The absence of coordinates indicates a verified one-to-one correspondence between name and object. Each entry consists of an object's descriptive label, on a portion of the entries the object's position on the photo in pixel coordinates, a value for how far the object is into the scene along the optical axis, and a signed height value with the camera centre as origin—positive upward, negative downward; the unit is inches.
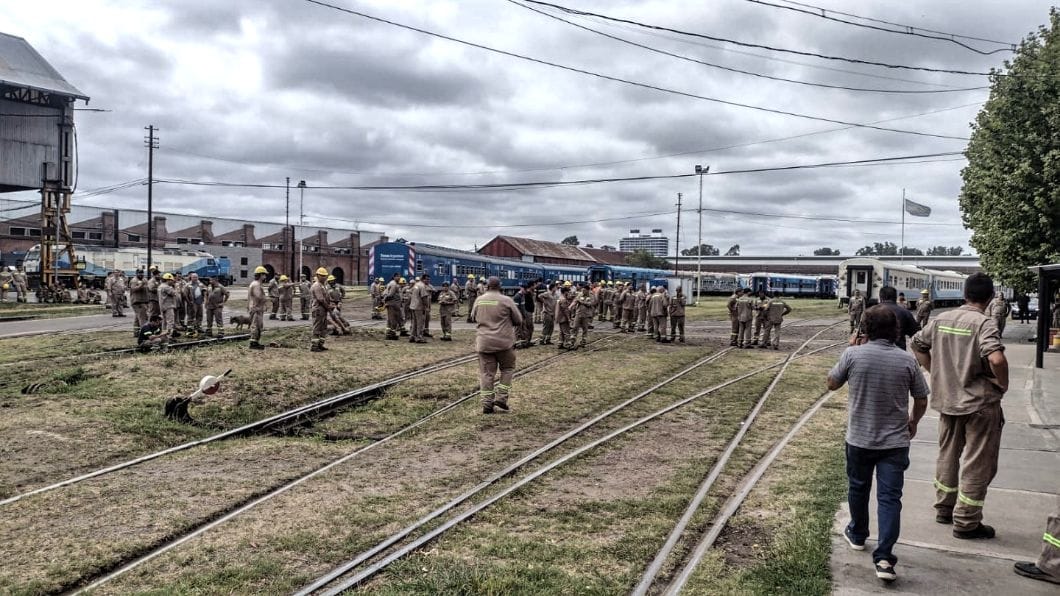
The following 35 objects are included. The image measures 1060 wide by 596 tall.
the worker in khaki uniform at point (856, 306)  897.5 -19.1
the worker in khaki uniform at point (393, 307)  764.0 -28.3
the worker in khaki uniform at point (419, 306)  743.7 -25.9
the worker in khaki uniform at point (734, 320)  810.8 -37.3
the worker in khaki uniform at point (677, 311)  845.2 -28.4
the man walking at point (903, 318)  287.9 -10.8
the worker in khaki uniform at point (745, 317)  797.9 -32.0
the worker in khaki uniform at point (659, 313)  867.4 -31.8
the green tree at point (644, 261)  3732.8 +145.0
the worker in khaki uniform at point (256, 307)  633.6 -26.7
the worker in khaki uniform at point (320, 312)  619.2 -28.9
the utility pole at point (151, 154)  1804.9 +320.8
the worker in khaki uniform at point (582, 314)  755.4 -31.0
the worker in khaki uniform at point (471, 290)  1149.0 -11.2
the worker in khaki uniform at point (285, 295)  1058.7 -24.4
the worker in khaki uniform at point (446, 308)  790.5 -28.9
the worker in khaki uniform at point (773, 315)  792.3 -29.5
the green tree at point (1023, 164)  767.1 +152.1
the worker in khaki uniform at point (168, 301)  661.3 -23.3
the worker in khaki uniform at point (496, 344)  391.9 -33.7
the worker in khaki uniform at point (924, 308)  808.9 -18.0
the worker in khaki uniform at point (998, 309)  718.7 -15.7
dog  751.1 -44.9
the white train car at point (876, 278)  1593.3 +34.6
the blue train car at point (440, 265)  1523.1 +42.2
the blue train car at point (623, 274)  2011.6 +39.1
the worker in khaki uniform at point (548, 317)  799.1 -36.9
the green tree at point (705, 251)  5830.2 +315.9
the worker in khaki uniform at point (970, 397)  197.0 -29.9
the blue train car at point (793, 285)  2681.6 +21.1
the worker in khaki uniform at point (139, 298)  721.6 -22.9
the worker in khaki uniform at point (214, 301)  781.3 -26.3
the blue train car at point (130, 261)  2086.6 +46.6
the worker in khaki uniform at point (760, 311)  802.8 -24.9
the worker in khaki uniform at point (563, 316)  740.0 -32.9
